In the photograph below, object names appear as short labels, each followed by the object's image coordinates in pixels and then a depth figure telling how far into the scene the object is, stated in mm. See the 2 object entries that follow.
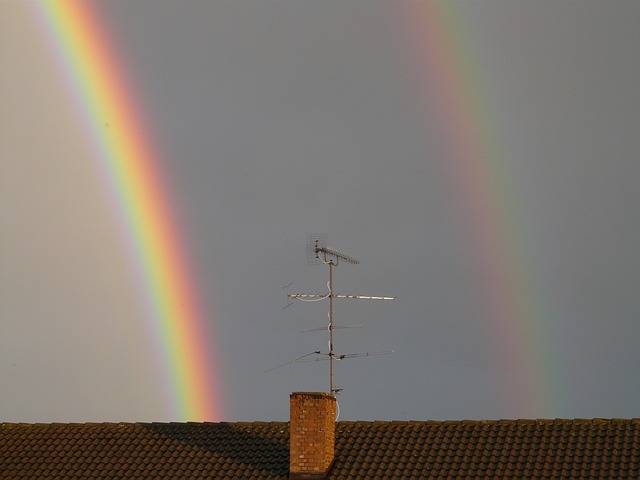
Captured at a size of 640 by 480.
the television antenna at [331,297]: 26125
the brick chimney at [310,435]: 22969
